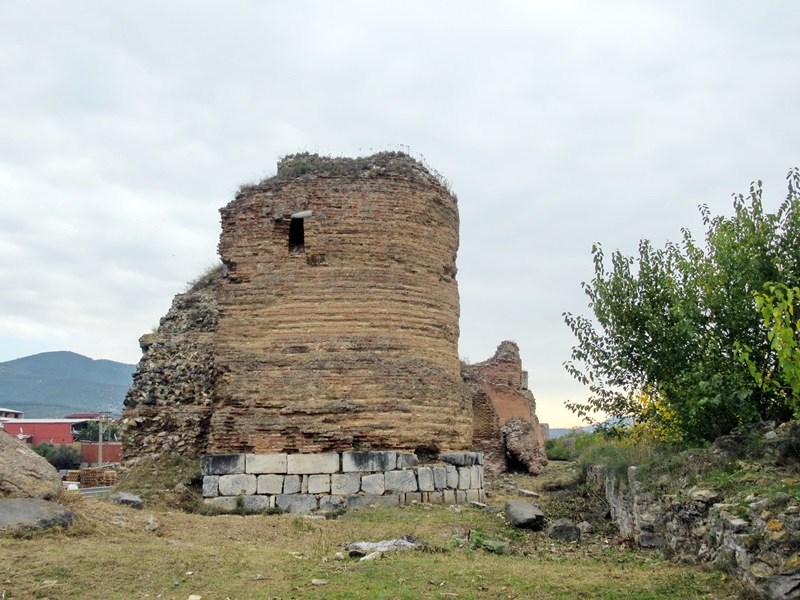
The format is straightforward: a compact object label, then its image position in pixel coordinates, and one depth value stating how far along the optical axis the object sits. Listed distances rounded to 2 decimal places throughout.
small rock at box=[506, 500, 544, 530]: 10.27
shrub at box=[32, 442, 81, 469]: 43.09
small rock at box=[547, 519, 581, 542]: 9.71
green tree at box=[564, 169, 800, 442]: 9.56
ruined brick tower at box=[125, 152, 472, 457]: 12.17
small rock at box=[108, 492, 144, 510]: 10.74
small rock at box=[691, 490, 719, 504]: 7.22
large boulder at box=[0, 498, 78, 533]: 7.57
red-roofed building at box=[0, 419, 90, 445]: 56.81
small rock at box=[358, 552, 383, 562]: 7.75
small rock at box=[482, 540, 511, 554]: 8.70
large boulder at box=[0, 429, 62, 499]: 8.27
